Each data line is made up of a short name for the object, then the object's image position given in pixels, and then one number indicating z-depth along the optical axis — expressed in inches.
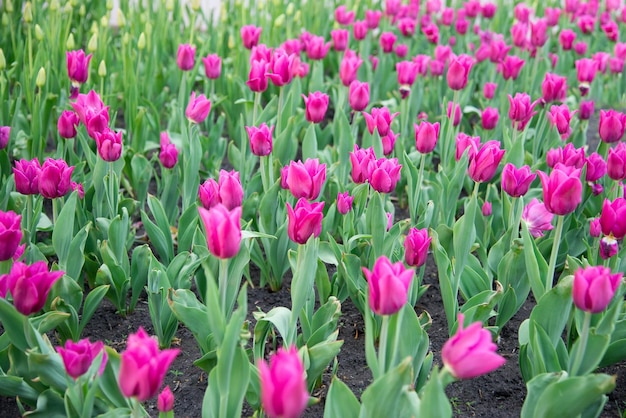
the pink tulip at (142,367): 52.0
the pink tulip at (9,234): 68.4
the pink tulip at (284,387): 45.9
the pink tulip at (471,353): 51.8
